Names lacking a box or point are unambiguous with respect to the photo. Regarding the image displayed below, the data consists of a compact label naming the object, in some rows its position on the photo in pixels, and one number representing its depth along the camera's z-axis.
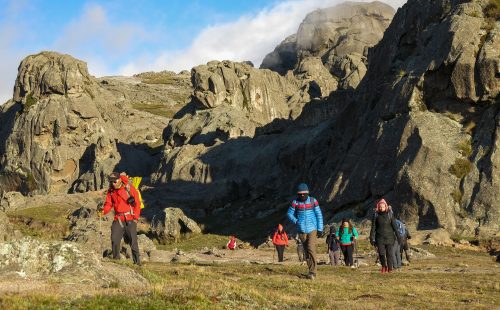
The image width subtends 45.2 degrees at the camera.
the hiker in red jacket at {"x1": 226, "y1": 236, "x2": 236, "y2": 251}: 51.22
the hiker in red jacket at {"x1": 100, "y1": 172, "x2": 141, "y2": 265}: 21.28
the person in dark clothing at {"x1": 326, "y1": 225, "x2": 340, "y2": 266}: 32.09
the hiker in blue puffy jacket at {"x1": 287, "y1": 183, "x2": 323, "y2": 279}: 20.69
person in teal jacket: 30.20
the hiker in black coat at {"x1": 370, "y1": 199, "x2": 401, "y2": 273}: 23.61
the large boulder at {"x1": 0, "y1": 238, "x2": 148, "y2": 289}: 14.39
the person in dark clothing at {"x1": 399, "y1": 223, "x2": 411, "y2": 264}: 30.41
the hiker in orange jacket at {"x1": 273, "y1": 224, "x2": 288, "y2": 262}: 36.56
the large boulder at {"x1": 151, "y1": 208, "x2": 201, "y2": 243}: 67.38
